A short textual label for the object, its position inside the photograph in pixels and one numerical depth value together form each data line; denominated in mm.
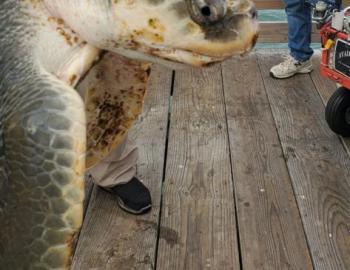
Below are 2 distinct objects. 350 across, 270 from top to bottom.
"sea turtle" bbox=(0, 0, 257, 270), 640
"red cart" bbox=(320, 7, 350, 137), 2023
